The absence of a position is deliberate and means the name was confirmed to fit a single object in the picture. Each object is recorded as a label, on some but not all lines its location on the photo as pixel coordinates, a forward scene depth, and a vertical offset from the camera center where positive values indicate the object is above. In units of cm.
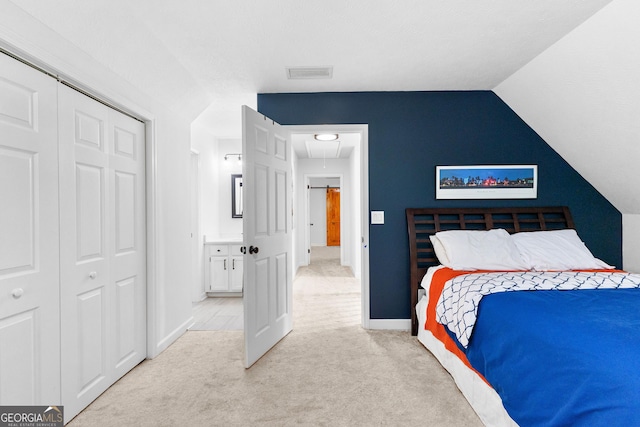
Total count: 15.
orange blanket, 246 -81
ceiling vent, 298 +133
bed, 125 -57
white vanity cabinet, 471 -76
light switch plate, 350 -4
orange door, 1175 -16
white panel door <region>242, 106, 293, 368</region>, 268 -17
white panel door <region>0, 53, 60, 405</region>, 156 -11
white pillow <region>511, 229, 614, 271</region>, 279 -35
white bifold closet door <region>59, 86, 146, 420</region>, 194 -21
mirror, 525 +30
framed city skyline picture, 346 +32
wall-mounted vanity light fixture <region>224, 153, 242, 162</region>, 533 +98
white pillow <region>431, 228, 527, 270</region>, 285 -35
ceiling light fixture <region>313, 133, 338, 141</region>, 533 +128
